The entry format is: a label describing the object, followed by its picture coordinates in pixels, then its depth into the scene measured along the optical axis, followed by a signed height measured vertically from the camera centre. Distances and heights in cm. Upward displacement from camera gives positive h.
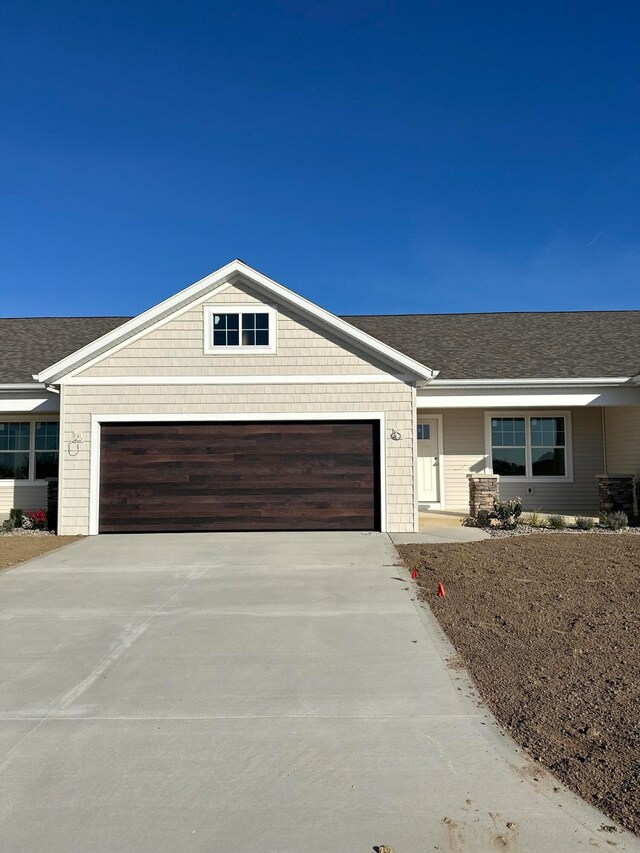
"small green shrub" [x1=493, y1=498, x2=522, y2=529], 1229 -90
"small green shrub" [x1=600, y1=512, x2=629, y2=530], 1187 -103
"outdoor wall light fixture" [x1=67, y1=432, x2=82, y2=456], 1209 +48
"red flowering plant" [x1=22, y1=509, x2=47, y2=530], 1276 -104
